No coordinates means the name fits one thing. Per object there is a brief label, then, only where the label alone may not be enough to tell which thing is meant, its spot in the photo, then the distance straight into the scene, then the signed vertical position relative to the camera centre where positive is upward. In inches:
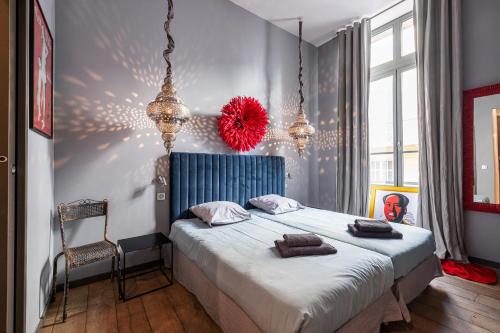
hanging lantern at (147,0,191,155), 79.5 +21.0
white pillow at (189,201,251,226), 93.5 -20.0
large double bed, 44.9 -25.8
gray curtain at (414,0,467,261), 105.7 +22.2
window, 132.1 +38.0
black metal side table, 78.2 -28.7
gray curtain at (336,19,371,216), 139.7 +31.5
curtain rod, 126.4 +93.0
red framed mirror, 99.7 +7.9
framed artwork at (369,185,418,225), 128.2 -22.5
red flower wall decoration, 117.9 +24.3
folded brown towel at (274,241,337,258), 62.1 -23.8
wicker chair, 69.9 -28.1
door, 44.9 +0.3
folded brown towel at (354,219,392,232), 79.0 -21.6
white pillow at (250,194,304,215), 115.5 -20.0
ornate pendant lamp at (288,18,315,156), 127.9 +20.9
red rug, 88.9 -44.8
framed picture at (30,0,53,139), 55.2 +26.8
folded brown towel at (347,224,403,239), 77.9 -24.0
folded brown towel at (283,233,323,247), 64.7 -21.7
